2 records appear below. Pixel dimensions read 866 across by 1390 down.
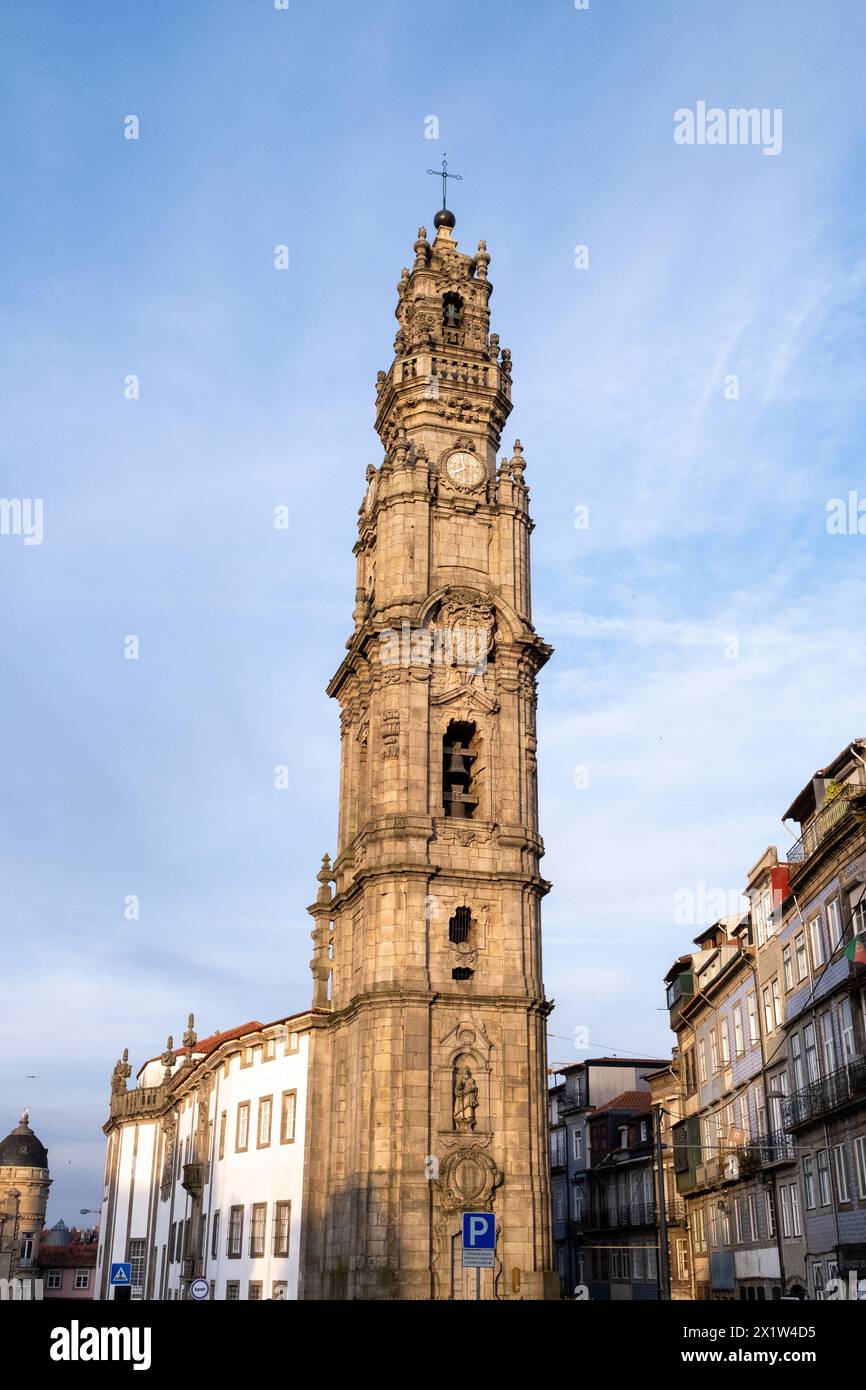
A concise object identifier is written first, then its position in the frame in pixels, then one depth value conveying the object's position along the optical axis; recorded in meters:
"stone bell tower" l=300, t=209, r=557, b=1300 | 40.75
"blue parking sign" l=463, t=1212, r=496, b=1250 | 19.72
